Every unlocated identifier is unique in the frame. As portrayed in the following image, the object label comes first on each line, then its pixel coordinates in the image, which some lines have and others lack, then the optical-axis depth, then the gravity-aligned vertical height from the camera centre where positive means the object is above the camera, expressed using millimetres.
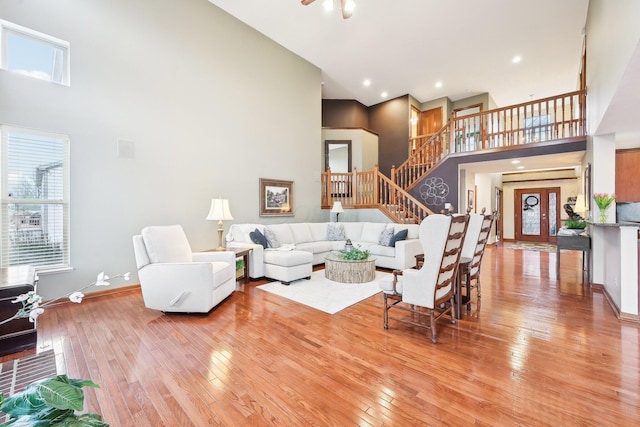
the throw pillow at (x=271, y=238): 5090 -469
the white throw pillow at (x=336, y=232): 6355 -446
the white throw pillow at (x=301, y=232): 5922 -428
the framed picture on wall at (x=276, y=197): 6043 +359
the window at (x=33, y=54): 3326 +2018
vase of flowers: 3705 +141
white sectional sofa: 4508 -633
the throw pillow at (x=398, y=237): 5391 -474
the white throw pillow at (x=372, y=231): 6066 -418
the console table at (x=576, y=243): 4367 -498
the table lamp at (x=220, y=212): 4367 +17
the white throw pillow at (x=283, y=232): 5496 -400
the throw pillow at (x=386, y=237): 5512 -487
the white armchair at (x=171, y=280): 3117 -761
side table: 4484 -812
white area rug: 3490 -1137
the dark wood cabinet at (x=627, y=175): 4867 +672
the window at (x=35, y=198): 3262 +185
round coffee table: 4352 -917
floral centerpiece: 4436 -691
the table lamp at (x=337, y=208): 6996 +125
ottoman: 4355 -850
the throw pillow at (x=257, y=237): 4914 -429
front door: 10312 -53
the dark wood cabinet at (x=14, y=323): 2299 -949
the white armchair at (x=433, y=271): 2424 -554
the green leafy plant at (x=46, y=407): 666 -485
